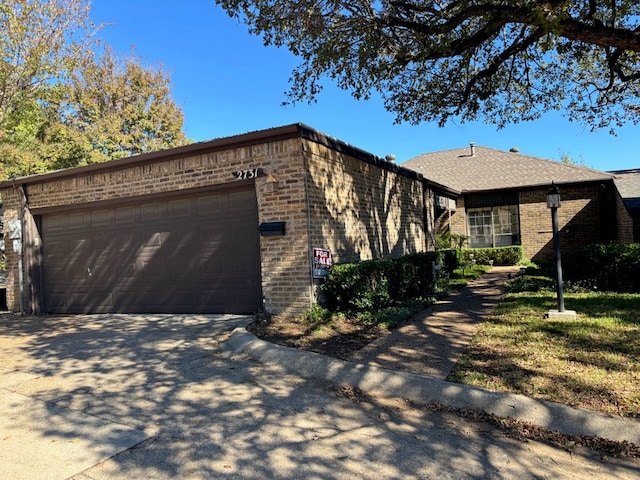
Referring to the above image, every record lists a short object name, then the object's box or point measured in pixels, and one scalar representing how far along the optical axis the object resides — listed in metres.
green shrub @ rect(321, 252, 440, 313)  7.48
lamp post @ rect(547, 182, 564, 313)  6.83
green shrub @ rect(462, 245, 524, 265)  17.73
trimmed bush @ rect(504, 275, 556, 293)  9.92
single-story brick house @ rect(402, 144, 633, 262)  17.25
